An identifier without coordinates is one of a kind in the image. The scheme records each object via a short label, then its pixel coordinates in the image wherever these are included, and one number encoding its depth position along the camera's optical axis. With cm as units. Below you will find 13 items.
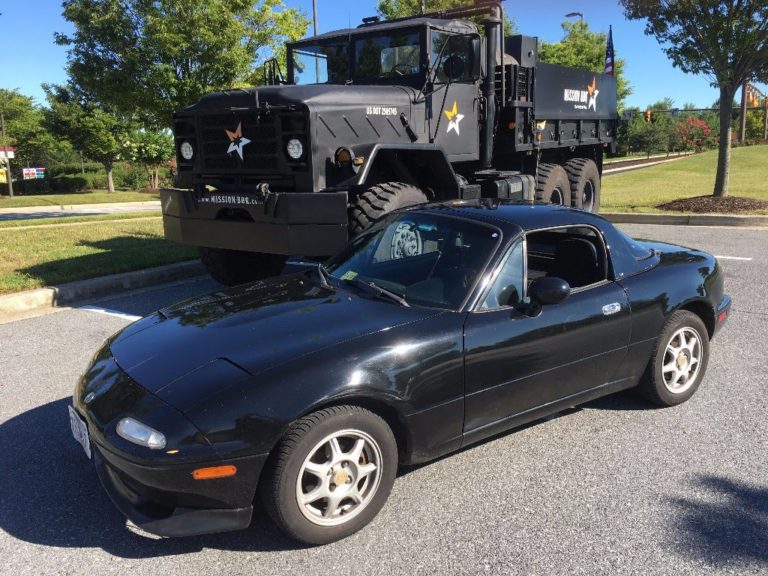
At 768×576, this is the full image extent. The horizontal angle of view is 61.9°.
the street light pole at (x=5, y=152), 3338
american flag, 2245
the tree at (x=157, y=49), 1133
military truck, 605
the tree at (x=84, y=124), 3188
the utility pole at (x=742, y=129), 3713
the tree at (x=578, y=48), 2960
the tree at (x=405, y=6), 1969
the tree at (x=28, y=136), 3812
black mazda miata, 253
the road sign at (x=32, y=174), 3903
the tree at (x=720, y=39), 1241
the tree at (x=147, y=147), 3509
